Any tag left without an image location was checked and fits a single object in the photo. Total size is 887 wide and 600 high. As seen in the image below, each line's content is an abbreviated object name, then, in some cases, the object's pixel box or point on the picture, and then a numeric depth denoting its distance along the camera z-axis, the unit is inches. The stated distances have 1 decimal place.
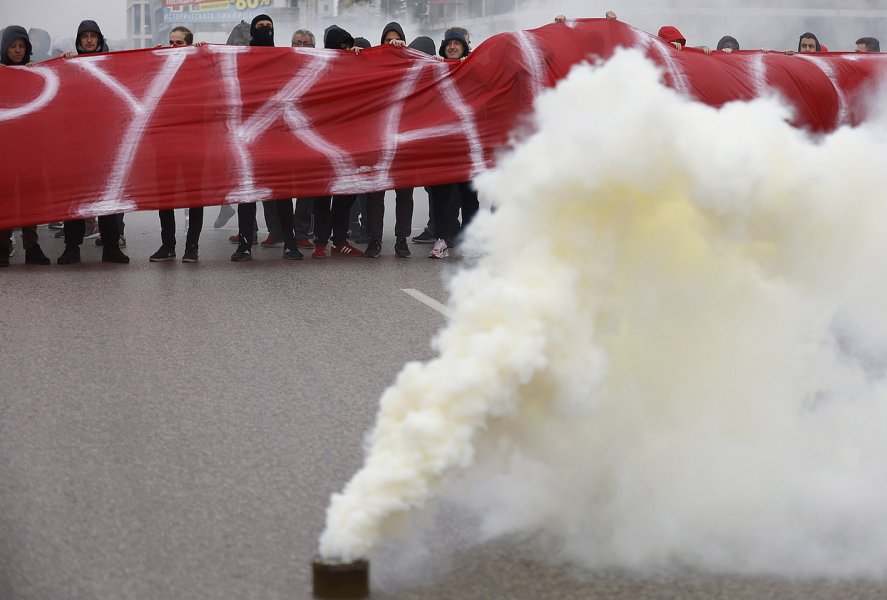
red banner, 467.5
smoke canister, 142.0
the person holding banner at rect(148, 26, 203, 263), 476.7
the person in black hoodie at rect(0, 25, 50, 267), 470.4
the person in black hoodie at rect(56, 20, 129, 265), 469.4
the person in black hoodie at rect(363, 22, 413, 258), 487.2
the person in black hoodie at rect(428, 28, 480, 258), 490.3
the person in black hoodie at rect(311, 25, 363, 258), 486.0
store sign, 1282.0
